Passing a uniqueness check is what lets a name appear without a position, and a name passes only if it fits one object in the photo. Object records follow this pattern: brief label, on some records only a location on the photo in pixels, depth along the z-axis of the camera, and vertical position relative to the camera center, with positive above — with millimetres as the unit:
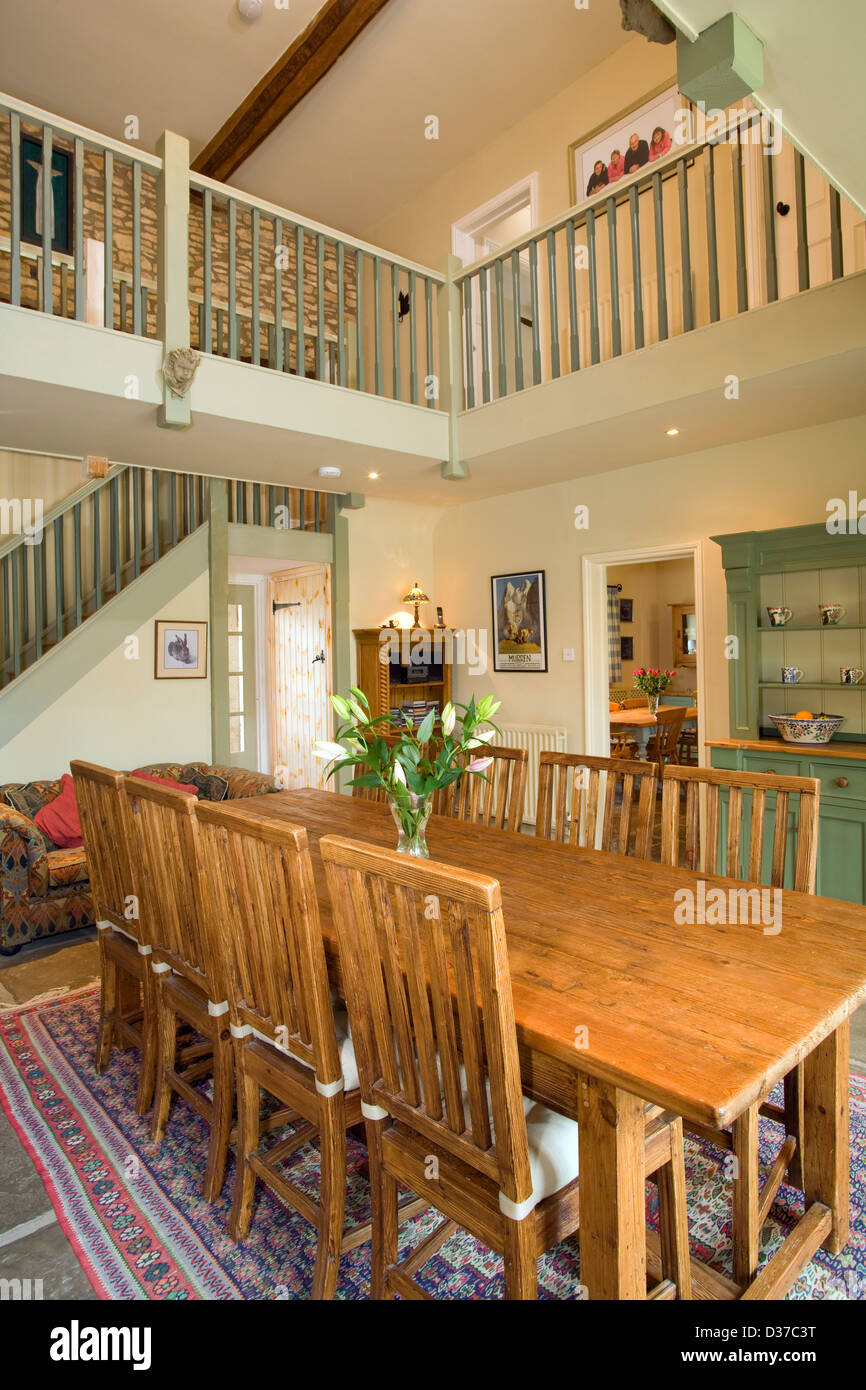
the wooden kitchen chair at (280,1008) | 1548 -731
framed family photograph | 4820 +3698
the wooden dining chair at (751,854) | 1644 -506
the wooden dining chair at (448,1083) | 1188 -719
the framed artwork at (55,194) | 6259 +4405
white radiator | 5660 -456
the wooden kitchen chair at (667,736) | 6945 -527
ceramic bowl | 3777 -260
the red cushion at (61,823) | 4250 -770
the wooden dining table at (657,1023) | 1134 -578
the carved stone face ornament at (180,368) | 3596 +1574
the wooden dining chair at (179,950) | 1931 -733
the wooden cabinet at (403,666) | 6031 +162
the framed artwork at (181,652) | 5344 +274
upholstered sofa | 3666 -1010
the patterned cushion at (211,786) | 4875 -652
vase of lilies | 1985 -211
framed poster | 5812 +496
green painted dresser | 3562 +90
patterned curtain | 9141 +600
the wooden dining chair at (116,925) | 2297 -790
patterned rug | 1664 -1356
